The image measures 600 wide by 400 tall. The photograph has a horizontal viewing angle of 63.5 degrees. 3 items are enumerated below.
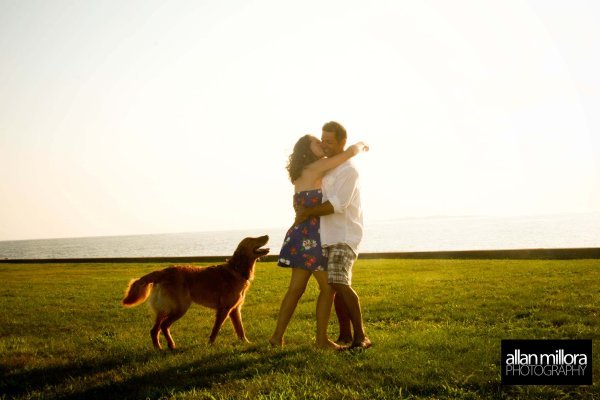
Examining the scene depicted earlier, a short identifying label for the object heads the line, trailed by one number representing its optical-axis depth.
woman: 5.29
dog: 5.73
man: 5.09
